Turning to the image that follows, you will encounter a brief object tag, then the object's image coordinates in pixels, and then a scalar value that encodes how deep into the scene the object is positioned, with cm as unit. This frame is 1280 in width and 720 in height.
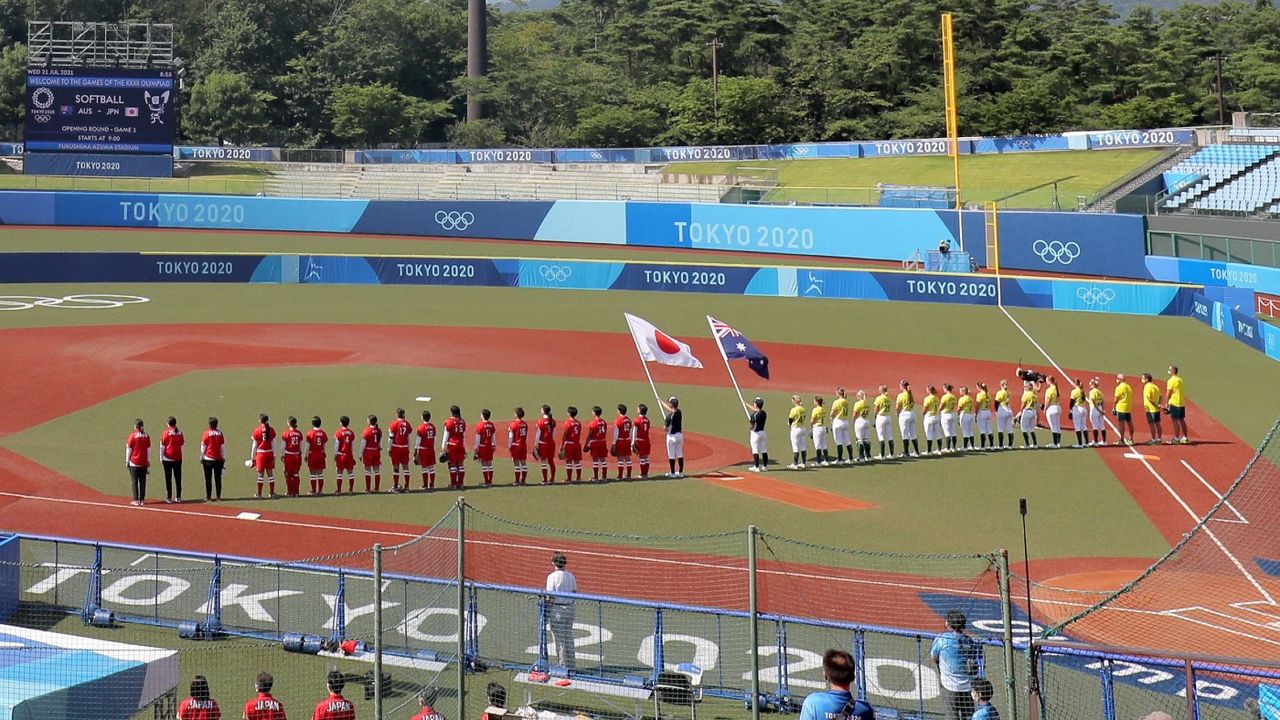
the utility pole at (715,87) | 8188
